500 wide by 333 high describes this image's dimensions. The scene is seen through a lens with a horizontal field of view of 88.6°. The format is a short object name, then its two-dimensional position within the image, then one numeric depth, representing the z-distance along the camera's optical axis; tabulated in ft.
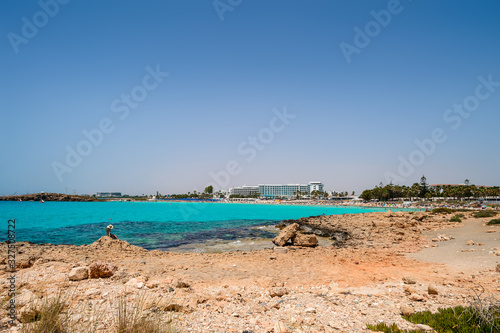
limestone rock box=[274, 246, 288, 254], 54.29
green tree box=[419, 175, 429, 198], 411.31
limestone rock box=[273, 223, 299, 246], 63.72
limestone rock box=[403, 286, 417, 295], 24.18
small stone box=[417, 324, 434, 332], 16.72
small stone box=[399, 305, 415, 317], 19.60
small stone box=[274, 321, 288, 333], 16.66
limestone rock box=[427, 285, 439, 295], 23.29
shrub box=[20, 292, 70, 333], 12.62
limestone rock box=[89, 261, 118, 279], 29.35
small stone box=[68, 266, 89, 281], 28.32
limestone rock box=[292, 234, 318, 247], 61.87
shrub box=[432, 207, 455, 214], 136.30
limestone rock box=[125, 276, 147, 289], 26.24
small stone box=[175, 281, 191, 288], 26.76
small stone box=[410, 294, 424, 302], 22.48
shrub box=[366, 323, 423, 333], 16.98
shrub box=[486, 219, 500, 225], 74.22
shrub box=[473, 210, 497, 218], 103.32
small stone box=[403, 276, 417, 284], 27.02
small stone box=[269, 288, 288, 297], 25.38
